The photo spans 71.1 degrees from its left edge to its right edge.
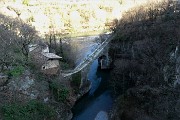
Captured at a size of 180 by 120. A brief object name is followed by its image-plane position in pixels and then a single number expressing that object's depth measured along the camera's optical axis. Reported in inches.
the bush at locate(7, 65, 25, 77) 597.0
